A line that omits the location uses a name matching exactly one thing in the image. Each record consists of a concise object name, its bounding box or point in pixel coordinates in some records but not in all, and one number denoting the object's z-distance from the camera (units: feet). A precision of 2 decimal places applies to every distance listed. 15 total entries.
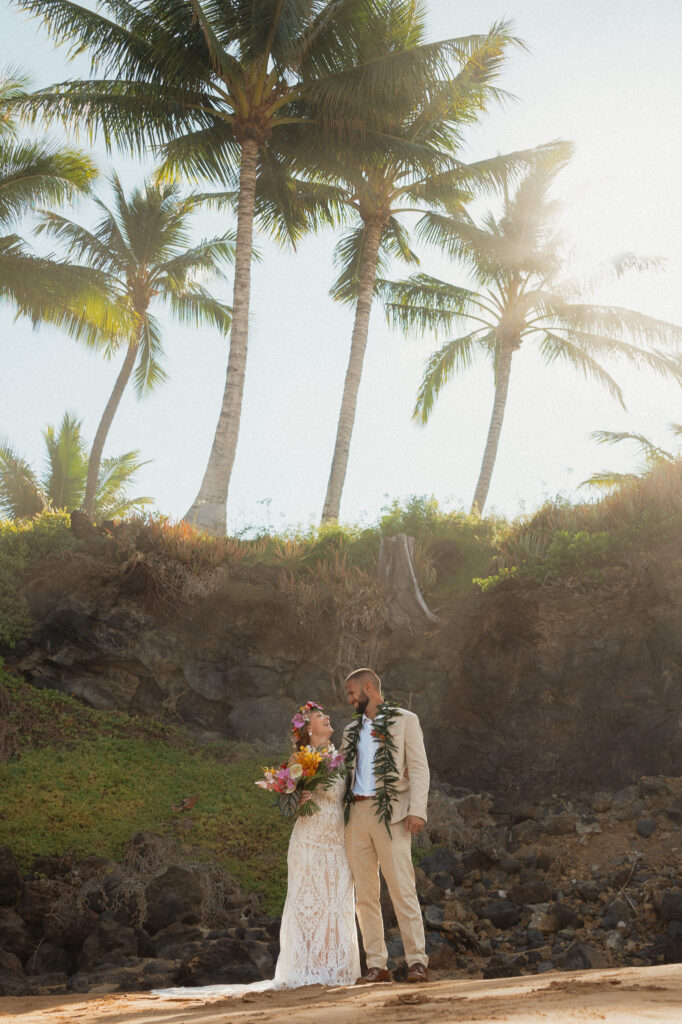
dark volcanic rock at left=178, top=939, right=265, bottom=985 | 21.03
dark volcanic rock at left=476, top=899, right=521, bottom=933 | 26.53
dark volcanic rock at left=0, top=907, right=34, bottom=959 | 24.26
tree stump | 43.52
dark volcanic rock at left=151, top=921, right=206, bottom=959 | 24.46
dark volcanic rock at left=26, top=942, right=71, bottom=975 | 23.66
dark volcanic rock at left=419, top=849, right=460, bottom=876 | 31.07
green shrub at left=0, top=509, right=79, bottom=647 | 42.47
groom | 18.89
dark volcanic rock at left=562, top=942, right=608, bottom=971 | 20.63
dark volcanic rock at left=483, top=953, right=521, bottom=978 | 21.29
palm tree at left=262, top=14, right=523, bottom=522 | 55.67
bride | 19.61
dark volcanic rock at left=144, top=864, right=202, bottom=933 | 26.43
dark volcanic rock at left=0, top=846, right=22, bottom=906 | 26.27
